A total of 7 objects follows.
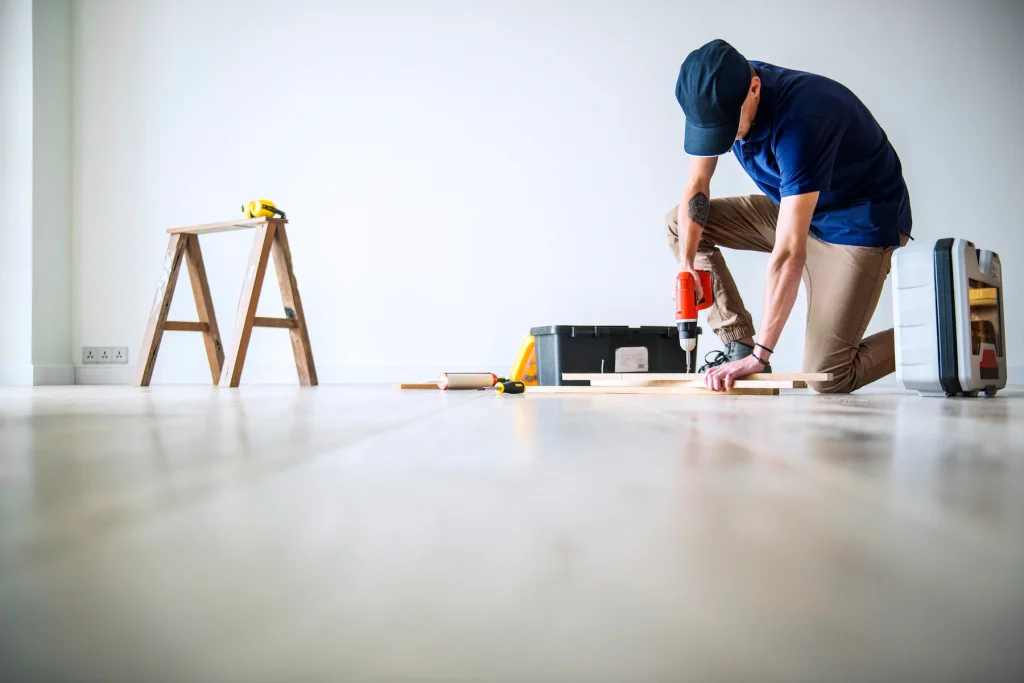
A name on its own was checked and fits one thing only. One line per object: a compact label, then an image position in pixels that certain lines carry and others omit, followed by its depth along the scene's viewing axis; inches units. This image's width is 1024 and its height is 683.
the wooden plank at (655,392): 78.0
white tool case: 71.8
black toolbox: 106.7
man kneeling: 73.9
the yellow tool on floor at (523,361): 108.3
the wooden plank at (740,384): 76.9
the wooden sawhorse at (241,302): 123.1
